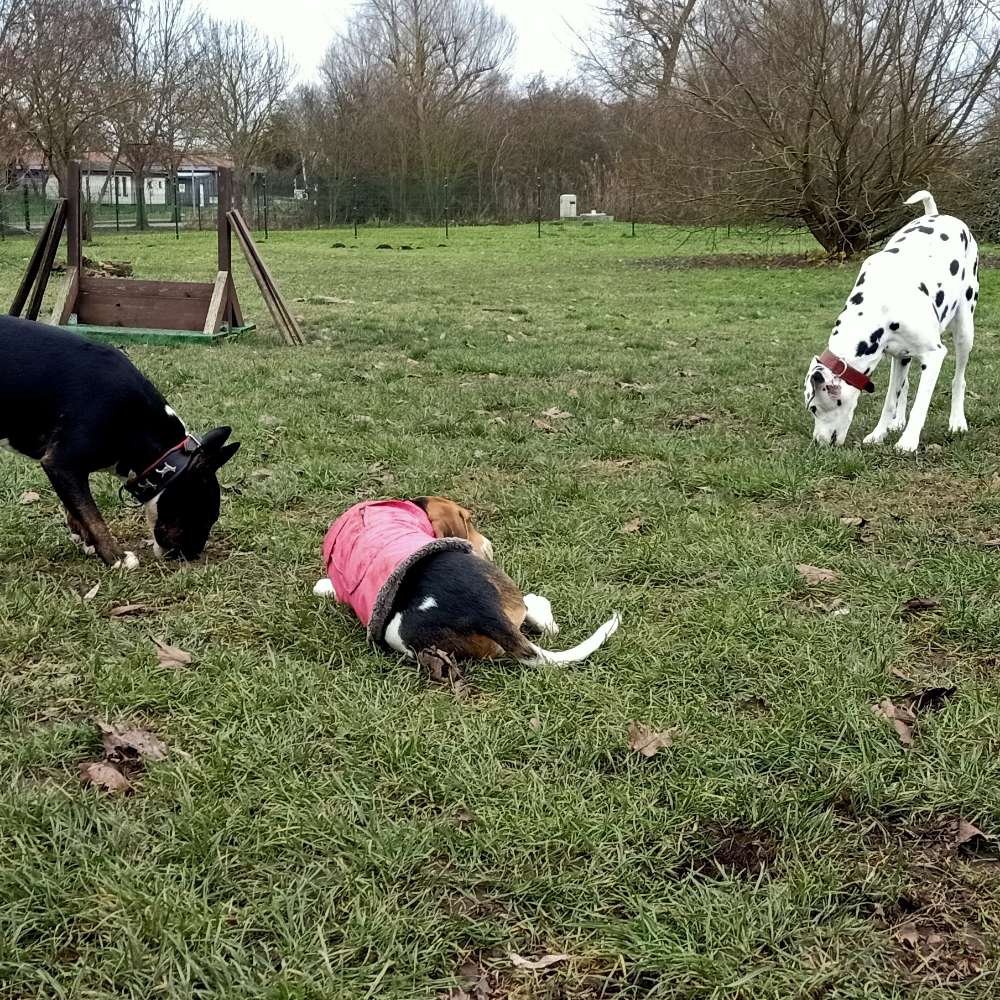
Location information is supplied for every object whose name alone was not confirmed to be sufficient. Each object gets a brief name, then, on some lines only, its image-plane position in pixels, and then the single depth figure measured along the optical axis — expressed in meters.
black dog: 4.38
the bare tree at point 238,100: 46.59
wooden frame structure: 10.69
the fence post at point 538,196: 43.13
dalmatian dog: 6.41
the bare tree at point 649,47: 21.66
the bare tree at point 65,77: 28.52
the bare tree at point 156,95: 37.53
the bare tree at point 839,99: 18.62
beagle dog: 3.37
